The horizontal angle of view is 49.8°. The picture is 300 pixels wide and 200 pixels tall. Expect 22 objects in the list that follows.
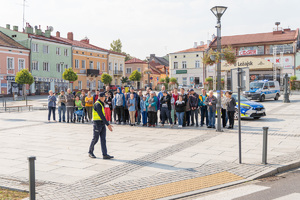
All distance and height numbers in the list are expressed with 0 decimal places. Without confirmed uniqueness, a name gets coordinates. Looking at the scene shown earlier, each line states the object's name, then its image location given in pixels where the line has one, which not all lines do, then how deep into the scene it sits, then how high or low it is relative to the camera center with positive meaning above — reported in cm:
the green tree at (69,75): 4570 +247
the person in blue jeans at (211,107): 1380 -65
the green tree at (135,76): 6433 +321
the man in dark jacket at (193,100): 1433 -36
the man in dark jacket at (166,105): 1455 -58
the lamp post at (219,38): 1247 +210
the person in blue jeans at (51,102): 1756 -56
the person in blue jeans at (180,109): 1407 -75
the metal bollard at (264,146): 745 -126
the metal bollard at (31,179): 475 -128
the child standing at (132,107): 1513 -70
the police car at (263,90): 2935 +16
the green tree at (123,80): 6280 +237
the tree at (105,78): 5553 +244
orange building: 5559 +528
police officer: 845 -92
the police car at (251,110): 1656 -94
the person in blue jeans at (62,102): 1714 -52
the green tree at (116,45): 8481 +1230
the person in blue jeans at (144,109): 1509 -82
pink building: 4303 +422
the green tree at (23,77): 3722 +178
